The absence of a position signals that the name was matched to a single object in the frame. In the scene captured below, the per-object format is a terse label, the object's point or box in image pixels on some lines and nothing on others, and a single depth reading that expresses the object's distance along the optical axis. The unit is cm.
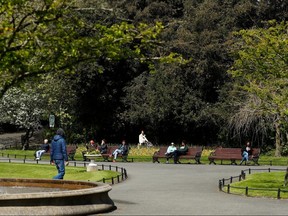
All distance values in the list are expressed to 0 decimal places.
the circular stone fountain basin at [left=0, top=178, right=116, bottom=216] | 1460
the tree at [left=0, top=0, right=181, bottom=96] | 1622
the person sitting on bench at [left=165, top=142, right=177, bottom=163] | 4041
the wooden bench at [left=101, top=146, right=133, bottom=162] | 4192
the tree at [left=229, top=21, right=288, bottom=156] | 2303
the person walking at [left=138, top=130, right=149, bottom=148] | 5172
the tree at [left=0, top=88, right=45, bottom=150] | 5469
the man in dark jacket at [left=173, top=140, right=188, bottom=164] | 3962
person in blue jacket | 2205
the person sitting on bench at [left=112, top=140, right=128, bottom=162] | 4125
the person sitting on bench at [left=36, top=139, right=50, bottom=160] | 4306
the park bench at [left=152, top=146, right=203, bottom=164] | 3948
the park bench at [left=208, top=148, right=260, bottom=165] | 3883
